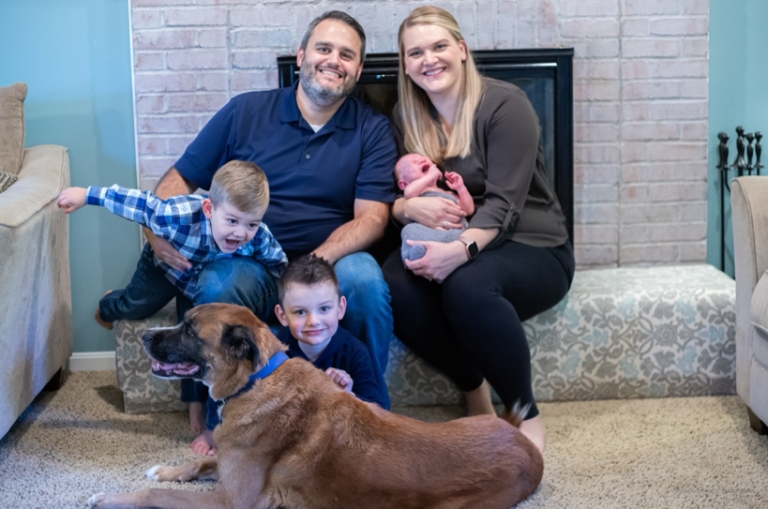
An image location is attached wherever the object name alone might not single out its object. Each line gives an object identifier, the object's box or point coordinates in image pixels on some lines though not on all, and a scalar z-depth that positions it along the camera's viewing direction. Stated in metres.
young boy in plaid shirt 2.07
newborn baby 2.31
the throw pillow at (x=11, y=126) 2.62
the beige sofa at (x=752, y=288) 2.16
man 2.41
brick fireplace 2.90
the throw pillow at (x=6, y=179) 2.47
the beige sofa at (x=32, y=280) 2.13
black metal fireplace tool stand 3.03
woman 2.19
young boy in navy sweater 1.99
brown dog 1.68
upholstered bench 2.54
